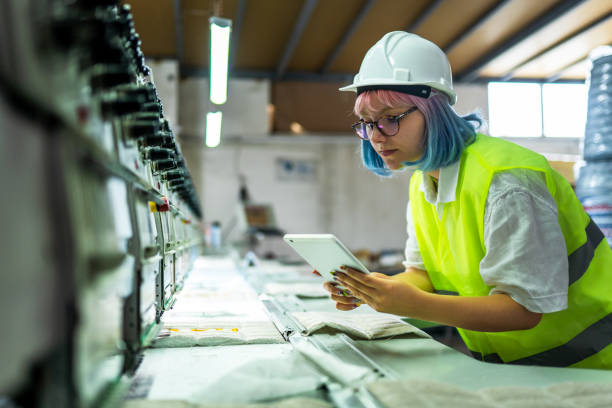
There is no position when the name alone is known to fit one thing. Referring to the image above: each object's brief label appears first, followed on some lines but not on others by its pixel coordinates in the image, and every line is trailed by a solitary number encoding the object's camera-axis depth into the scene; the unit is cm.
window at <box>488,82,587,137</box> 816
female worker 112
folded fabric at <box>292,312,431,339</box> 130
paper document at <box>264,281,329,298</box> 207
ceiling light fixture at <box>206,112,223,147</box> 564
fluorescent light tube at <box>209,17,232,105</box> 341
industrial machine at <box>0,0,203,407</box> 50
